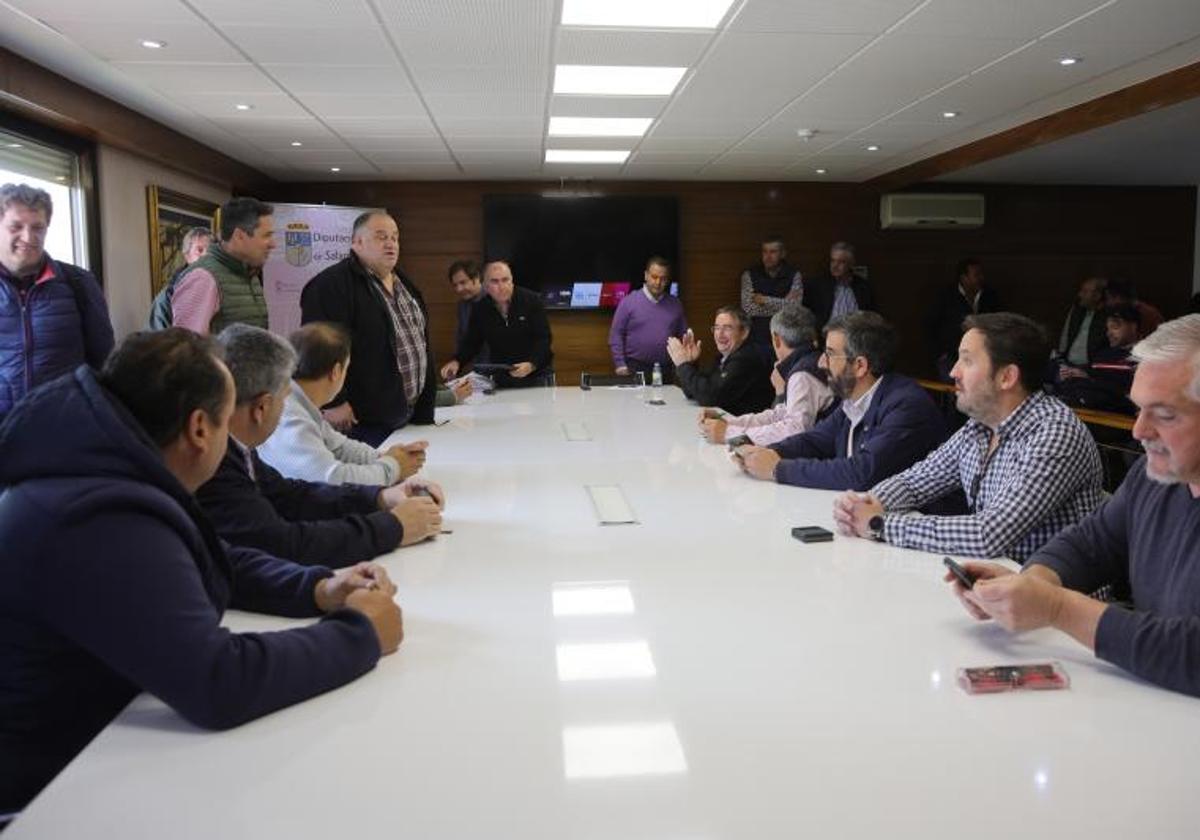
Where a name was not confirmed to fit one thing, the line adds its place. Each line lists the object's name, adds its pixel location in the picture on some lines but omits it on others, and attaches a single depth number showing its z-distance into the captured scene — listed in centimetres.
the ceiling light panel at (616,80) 468
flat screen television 856
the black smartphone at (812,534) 204
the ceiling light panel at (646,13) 368
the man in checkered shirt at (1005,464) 195
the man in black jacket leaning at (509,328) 570
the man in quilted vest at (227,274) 391
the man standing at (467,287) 577
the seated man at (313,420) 242
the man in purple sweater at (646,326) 662
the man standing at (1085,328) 829
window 486
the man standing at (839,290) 833
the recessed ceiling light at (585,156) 711
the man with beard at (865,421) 265
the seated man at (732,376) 457
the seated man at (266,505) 176
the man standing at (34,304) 361
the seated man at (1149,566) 128
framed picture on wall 614
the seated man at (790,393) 359
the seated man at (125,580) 108
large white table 97
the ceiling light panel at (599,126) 589
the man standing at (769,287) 834
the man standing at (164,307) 405
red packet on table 126
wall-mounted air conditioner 872
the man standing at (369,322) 349
